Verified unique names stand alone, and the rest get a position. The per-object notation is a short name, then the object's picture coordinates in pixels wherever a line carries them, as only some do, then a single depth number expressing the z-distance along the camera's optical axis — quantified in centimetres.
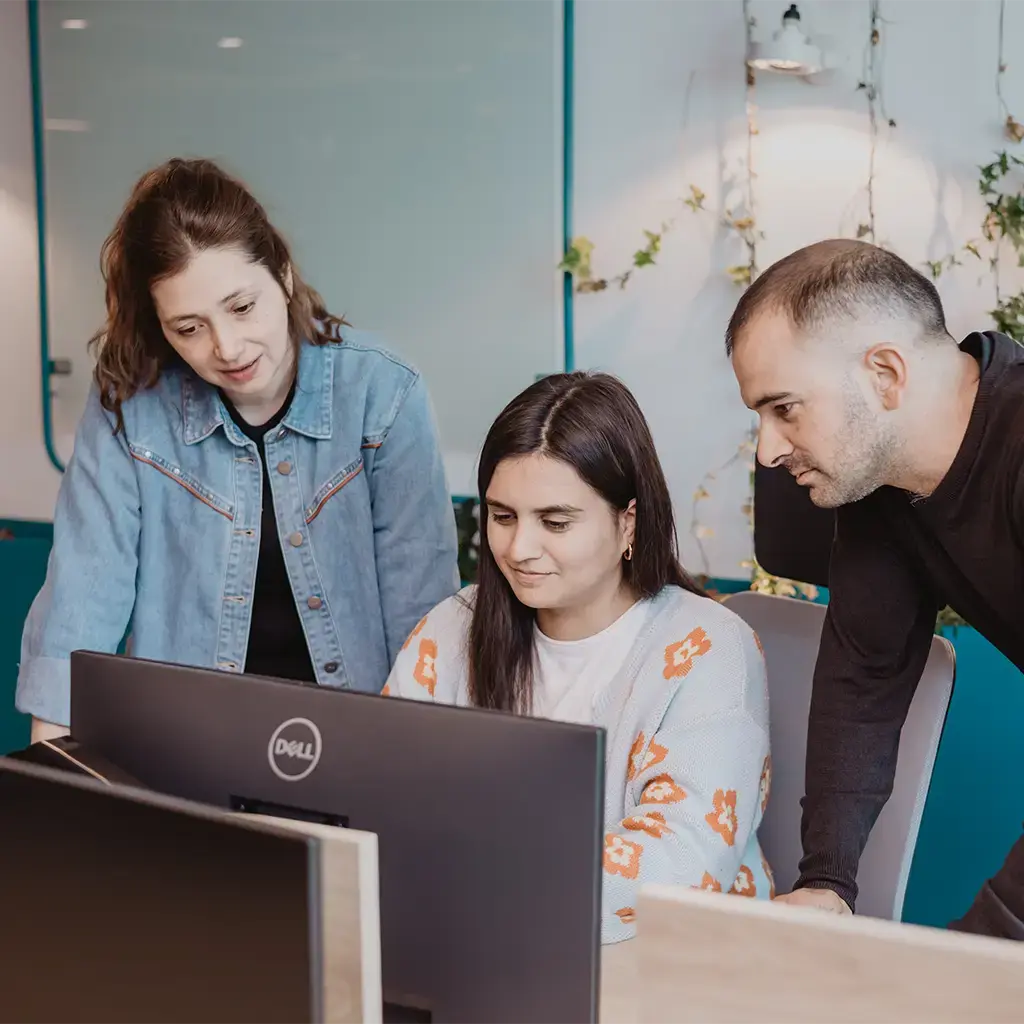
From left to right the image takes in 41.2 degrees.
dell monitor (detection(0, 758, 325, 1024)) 78
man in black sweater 138
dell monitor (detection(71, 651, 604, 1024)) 94
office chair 162
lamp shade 315
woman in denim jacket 188
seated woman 160
